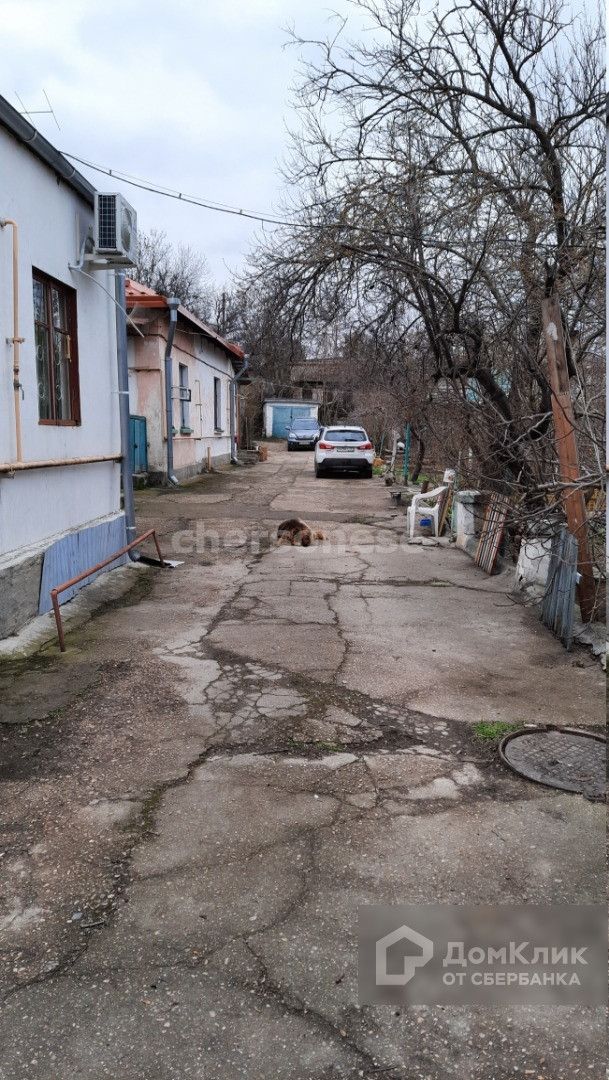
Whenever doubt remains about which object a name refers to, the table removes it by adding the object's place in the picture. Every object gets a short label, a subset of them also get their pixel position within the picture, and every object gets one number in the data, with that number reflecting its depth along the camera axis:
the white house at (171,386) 14.77
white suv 19.39
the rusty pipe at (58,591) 5.16
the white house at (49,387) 5.37
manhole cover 3.41
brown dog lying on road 9.91
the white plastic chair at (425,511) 10.59
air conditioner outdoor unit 6.69
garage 43.38
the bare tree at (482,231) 6.74
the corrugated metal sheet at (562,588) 5.38
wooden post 5.40
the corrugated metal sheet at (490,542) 7.89
